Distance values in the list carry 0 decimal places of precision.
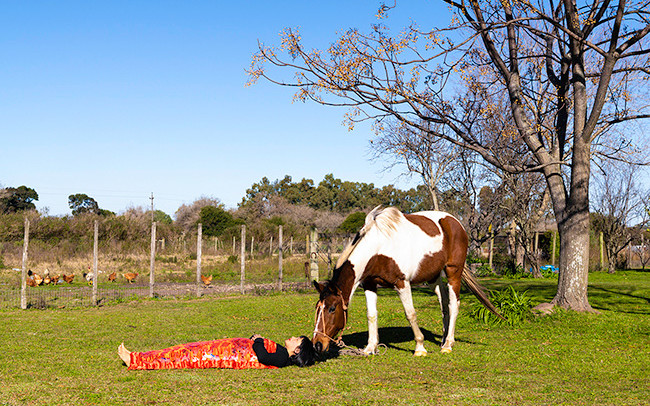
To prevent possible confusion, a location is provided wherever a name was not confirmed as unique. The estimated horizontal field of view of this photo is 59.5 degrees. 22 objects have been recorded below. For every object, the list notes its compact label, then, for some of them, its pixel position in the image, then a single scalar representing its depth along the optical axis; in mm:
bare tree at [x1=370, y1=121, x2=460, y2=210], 28328
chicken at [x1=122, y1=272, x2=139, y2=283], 23969
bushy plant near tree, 12398
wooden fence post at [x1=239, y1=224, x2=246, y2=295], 20216
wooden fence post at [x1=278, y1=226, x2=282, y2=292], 20703
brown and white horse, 8281
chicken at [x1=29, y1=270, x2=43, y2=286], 23030
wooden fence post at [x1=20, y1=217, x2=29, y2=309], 15735
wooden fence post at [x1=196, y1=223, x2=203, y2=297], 19108
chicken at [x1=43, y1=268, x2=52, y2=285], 23641
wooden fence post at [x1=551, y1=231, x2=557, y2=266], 29578
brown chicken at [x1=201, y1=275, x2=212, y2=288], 23131
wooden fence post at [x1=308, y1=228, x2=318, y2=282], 23156
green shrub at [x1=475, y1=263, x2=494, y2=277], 27297
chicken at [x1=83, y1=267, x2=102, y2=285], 24512
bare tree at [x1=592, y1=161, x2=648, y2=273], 29000
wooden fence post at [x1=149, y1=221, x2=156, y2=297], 18500
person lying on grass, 7641
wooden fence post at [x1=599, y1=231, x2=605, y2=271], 30112
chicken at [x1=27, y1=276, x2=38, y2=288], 22859
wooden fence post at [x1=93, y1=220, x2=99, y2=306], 16875
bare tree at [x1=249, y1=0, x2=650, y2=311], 13164
